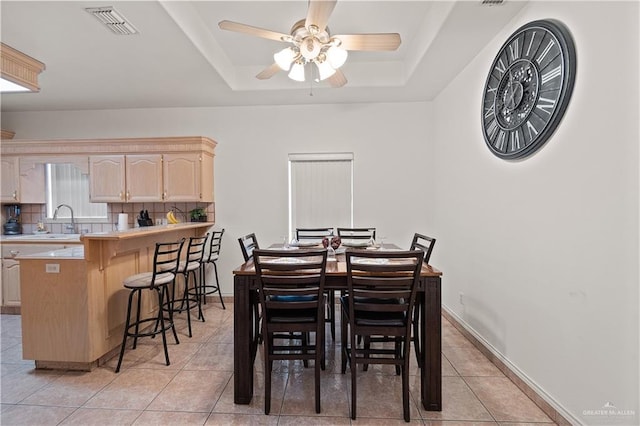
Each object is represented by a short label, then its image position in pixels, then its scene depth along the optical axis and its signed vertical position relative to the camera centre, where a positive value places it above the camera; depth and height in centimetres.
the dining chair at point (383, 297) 183 -54
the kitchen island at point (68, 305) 246 -77
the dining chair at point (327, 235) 288 -36
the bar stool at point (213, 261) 384 -69
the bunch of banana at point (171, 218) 397 -12
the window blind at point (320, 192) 421 +21
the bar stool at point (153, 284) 252 -63
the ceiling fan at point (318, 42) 200 +113
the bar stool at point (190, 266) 309 -61
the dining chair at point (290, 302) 186 -60
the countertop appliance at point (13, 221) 418 -16
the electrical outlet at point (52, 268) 248 -47
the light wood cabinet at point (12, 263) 373 -65
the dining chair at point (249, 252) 234 -39
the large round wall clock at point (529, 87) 179 +78
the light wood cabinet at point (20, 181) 406 +38
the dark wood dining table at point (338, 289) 199 -81
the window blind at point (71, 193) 429 +22
